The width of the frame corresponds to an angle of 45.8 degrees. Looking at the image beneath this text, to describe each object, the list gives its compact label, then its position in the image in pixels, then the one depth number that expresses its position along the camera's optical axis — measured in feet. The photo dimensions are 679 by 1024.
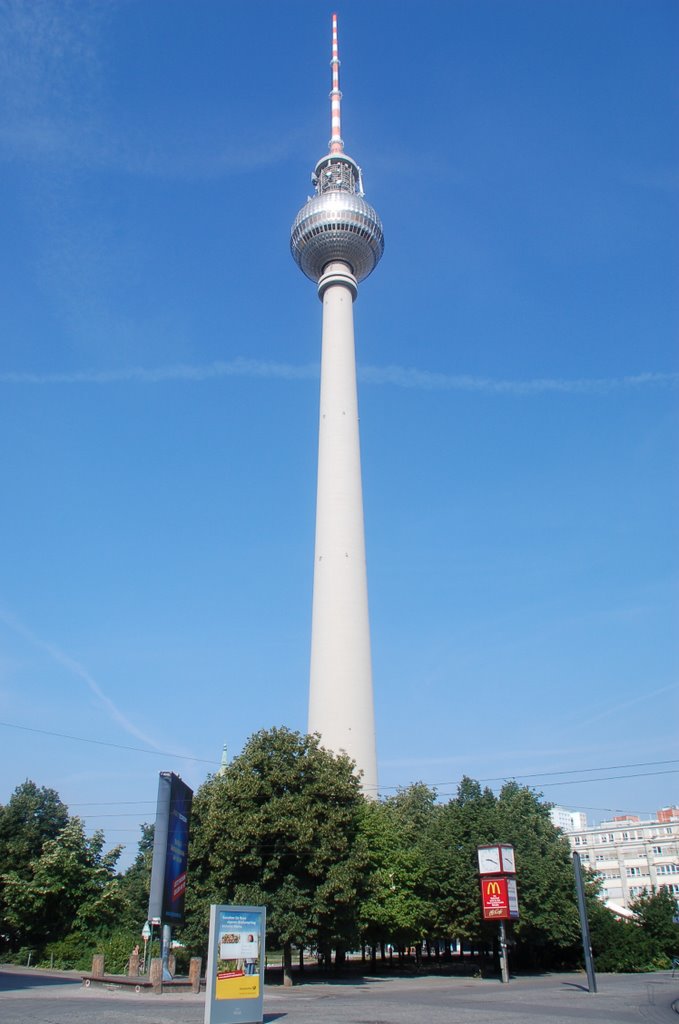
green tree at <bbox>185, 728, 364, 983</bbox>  121.90
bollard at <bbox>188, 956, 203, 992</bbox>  108.06
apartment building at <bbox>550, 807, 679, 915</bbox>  391.24
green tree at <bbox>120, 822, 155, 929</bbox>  210.38
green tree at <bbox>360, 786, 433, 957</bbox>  142.31
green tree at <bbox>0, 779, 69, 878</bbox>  189.37
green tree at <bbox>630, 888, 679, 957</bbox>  167.94
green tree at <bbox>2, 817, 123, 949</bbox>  178.19
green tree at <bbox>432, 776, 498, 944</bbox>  145.89
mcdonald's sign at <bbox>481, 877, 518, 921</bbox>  125.70
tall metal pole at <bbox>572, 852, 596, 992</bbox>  107.96
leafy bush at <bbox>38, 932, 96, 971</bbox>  171.12
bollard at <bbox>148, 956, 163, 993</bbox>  104.22
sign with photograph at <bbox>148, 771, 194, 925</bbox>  101.24
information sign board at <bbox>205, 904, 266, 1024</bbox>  67.15
